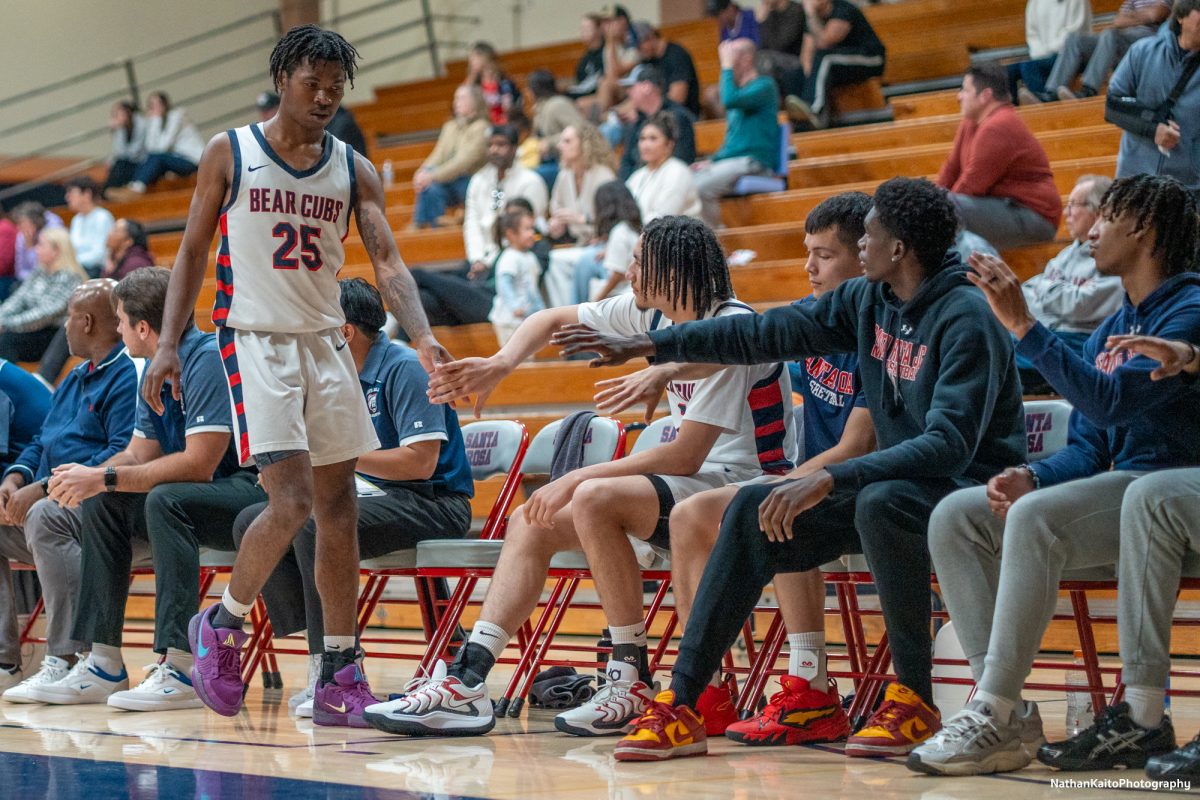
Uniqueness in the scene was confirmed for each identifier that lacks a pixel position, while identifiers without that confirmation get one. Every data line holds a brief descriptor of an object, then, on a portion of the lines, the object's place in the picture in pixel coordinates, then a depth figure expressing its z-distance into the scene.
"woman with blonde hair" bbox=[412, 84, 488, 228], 19.44
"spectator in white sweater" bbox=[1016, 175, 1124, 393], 9.98
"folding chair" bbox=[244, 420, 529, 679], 8.42
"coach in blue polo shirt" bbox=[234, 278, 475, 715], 8.25
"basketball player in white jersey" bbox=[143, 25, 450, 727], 7.14
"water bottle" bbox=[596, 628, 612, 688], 8.16
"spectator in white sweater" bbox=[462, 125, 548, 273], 17.18
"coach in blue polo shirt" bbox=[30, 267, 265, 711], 8.39
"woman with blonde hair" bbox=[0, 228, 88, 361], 18.83
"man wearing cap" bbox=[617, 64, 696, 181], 16.40
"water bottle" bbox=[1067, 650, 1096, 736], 6.94
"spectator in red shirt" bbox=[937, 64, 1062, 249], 12.40
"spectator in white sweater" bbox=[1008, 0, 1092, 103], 15.75
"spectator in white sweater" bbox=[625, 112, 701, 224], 14.93
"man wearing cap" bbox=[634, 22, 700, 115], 18.75
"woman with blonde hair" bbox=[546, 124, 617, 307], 16.09
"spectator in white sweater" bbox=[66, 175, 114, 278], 20.95
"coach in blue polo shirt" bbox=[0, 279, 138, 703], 9.13
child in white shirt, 14.98
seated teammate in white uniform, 6.94
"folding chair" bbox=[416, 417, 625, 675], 7.98
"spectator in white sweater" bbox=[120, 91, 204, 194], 23.95
